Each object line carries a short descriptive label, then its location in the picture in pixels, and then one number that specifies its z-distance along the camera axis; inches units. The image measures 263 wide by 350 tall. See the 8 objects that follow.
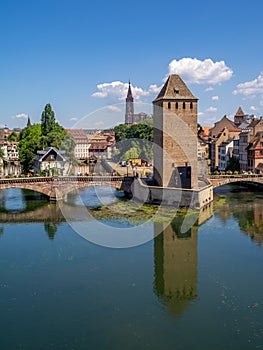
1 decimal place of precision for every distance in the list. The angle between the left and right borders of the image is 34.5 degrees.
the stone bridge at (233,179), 2158.0
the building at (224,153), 3070.9
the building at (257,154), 2546.8
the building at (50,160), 2519.7
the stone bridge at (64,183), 1899.6
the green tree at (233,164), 2823.6
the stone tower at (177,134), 1791.3
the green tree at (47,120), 3353.8
